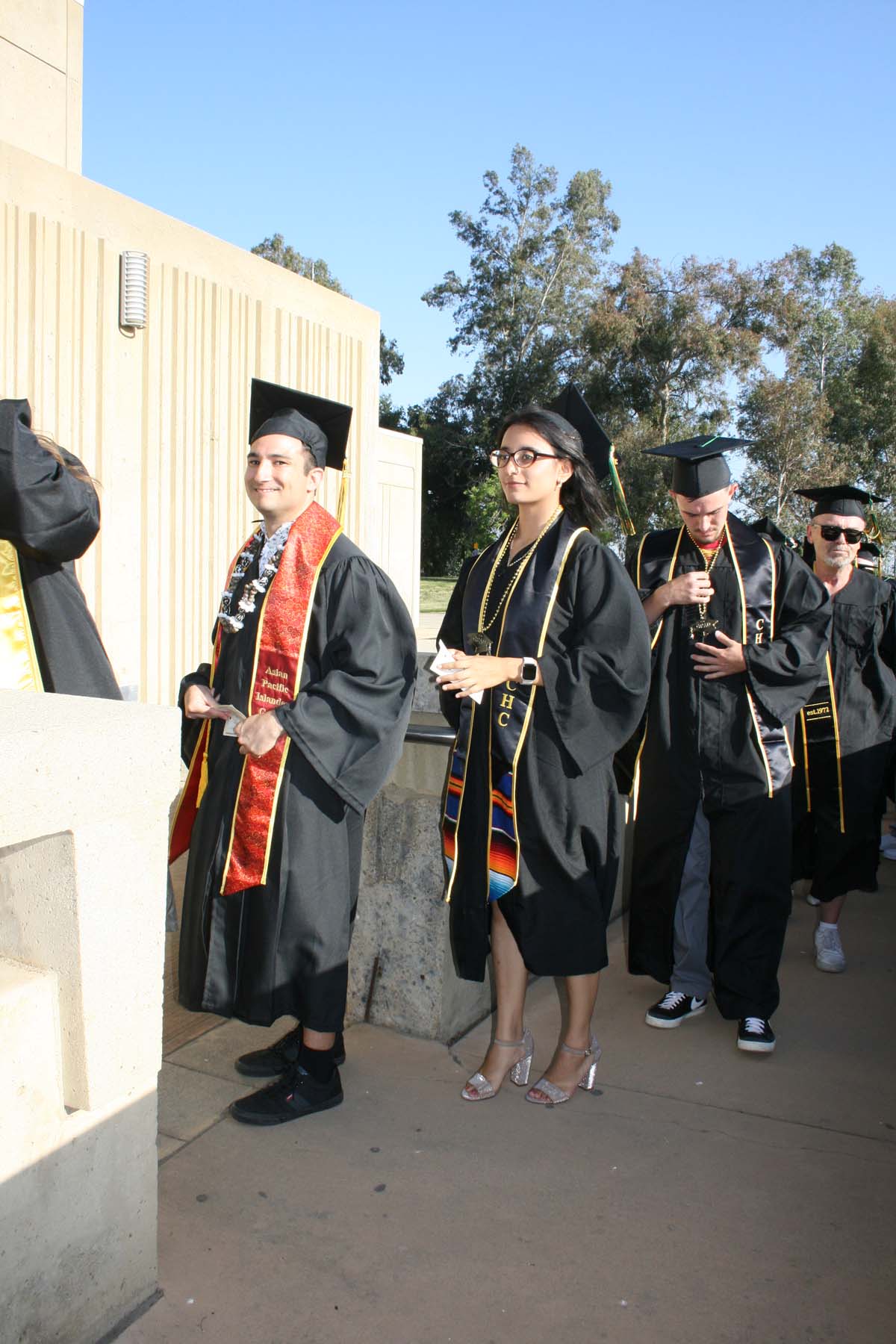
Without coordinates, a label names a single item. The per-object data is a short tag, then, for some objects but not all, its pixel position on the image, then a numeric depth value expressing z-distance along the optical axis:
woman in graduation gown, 3.10
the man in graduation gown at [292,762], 3.02
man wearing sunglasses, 4.70
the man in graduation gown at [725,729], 3.73
